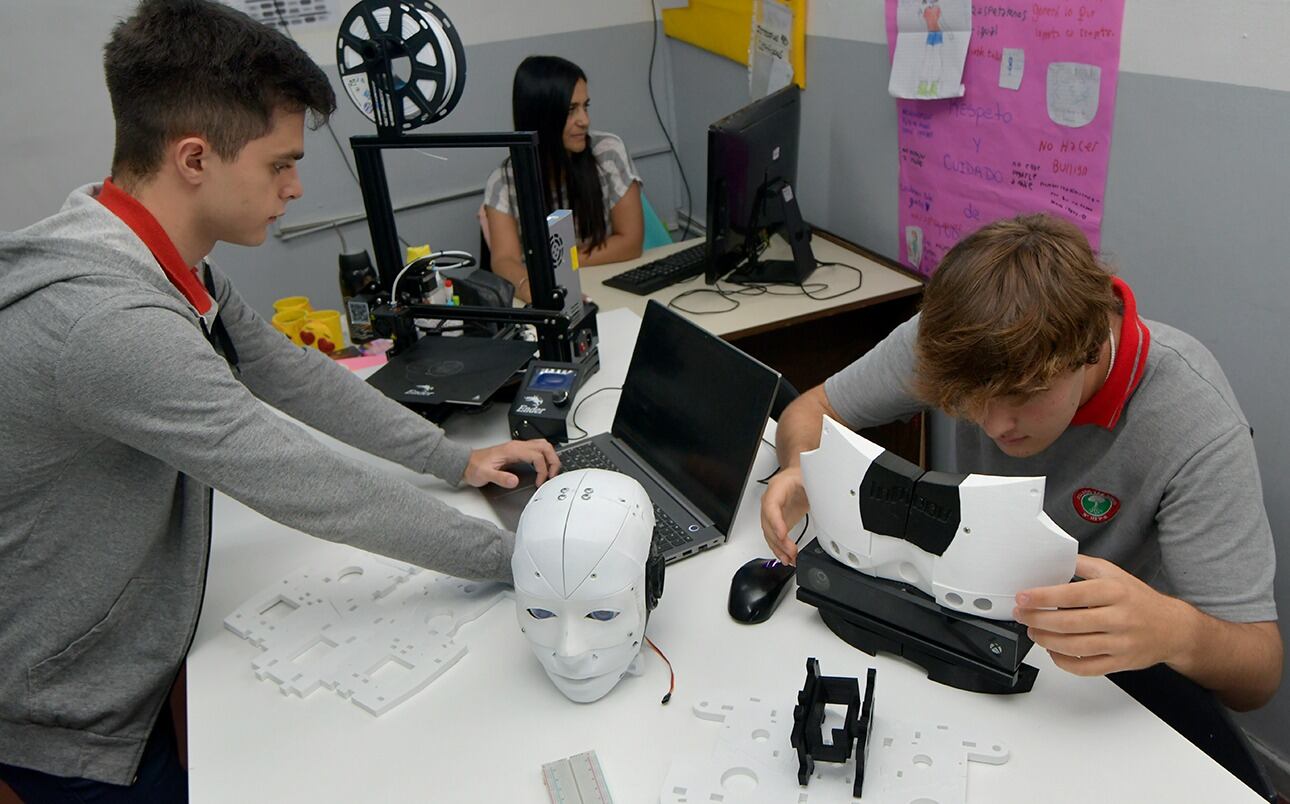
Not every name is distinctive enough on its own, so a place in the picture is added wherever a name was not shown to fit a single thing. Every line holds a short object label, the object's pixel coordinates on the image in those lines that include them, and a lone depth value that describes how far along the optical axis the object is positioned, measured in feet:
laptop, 4.14
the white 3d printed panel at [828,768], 2.95
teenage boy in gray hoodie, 3.30
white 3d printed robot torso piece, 2.89
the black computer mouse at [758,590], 3.74
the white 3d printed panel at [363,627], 3.60
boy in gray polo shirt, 3.06
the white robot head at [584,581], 3.21
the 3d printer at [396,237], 5.02
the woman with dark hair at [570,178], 8.53
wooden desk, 7.36
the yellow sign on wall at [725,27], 8.60
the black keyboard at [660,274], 8.00
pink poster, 5.90
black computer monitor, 7.07
